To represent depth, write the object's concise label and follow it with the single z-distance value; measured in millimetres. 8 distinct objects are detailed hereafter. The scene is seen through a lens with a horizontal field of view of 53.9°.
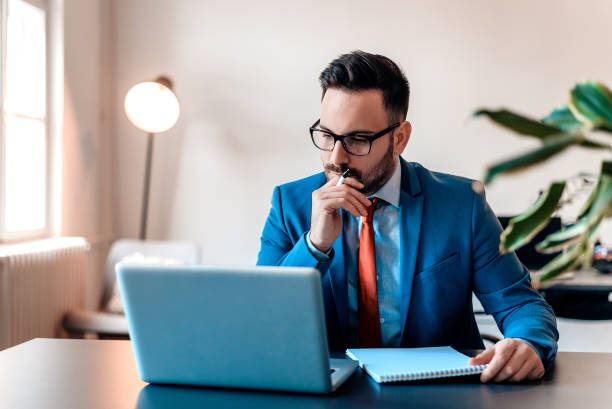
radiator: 2734
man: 1581
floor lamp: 3604
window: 3057
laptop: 949
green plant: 540
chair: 3039
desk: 998
